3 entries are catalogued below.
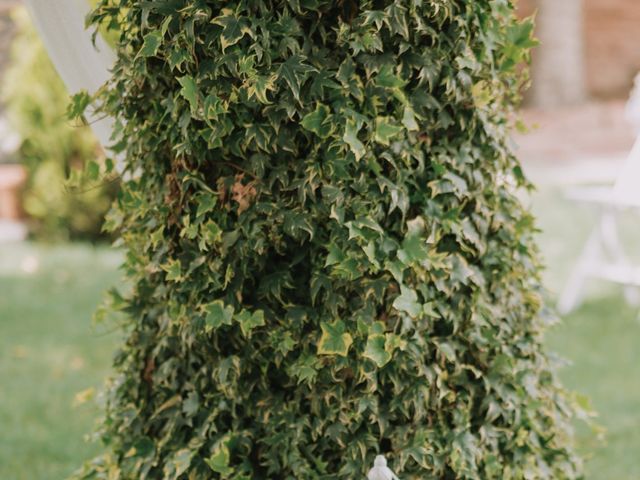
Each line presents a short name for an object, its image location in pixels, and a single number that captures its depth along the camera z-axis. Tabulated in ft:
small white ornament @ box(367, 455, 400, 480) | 7.73
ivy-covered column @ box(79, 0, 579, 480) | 7.89
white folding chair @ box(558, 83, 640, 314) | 20.62
